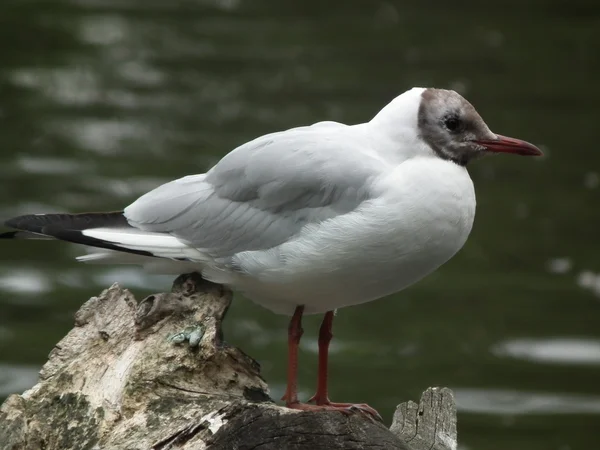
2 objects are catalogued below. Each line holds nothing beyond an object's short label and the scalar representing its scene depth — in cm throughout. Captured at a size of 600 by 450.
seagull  949
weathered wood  841
